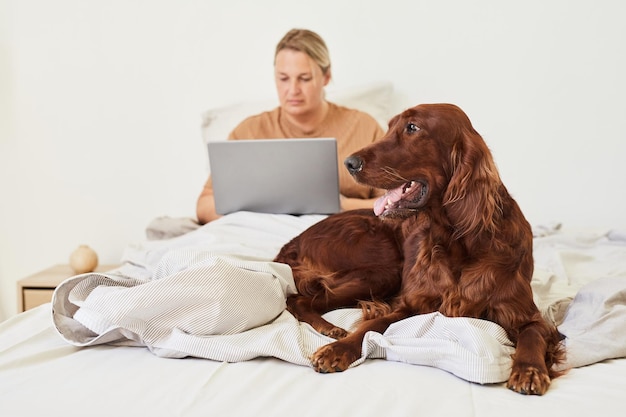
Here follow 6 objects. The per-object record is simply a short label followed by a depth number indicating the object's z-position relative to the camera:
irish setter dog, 1.50
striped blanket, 1.36
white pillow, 3.13
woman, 2.77
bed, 1.20
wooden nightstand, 2.82
